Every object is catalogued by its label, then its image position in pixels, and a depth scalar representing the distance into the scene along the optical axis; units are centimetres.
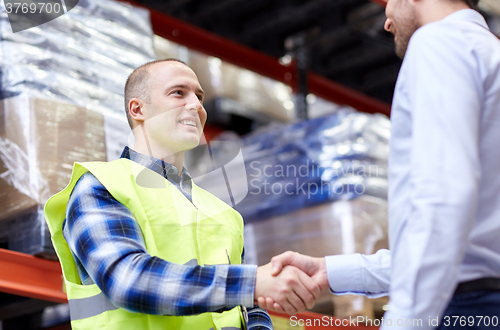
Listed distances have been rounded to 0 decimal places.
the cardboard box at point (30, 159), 248
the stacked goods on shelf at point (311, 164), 362
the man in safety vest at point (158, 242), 153
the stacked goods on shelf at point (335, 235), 336
